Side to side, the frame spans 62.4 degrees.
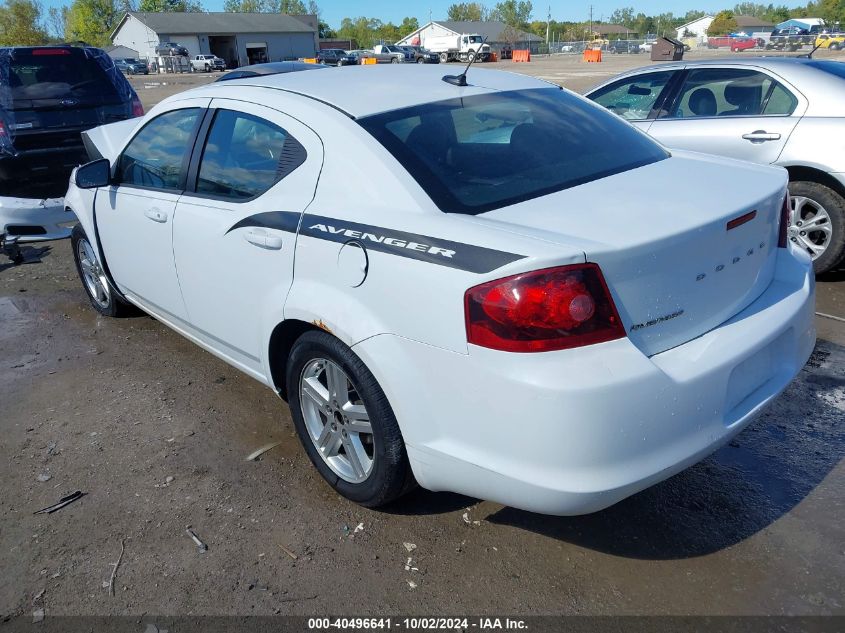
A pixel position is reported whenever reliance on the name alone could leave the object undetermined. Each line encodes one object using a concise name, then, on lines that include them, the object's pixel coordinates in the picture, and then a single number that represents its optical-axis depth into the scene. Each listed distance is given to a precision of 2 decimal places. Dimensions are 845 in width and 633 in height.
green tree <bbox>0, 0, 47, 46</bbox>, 52.47
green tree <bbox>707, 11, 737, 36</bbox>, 121.31
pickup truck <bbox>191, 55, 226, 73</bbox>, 66.01
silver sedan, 5.11
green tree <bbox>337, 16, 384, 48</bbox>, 122.77
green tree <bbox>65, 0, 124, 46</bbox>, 95.06
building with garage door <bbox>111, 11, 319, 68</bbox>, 80.31
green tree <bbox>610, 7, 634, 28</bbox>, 170.88
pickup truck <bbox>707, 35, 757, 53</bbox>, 74.12
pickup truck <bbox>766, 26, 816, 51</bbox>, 54.72
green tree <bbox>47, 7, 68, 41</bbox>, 93.56
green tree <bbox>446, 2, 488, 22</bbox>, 129.50
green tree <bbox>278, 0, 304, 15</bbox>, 125.44
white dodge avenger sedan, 2.14
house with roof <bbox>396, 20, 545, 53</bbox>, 85.31
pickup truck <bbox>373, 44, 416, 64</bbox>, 58.84
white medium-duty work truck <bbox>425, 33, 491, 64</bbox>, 64.06
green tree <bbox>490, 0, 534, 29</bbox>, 131.00
